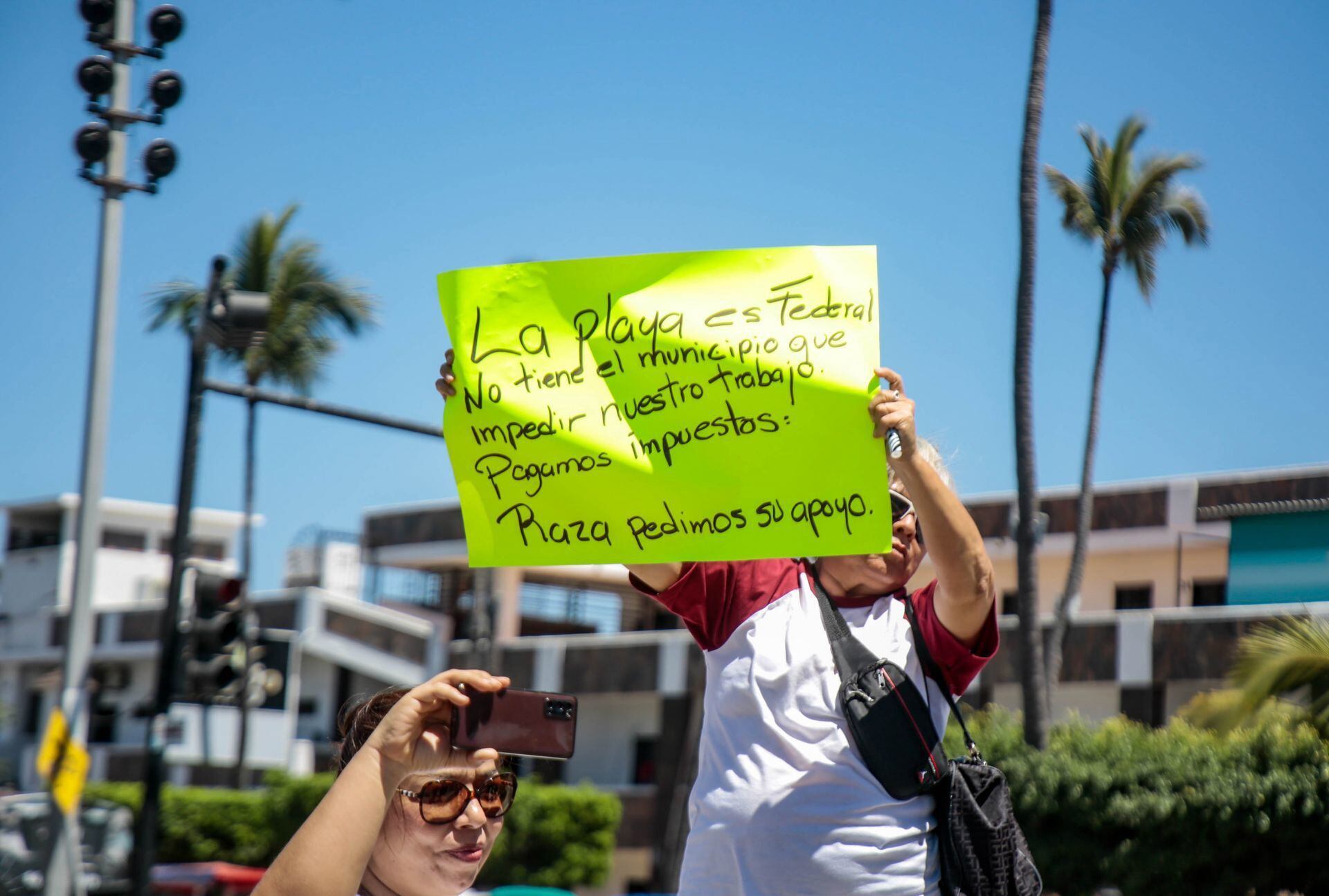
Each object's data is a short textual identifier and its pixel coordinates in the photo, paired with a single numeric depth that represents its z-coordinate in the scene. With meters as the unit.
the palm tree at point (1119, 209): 24.84
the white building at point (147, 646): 39.88
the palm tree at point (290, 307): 36.44
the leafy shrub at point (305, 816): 30.27
